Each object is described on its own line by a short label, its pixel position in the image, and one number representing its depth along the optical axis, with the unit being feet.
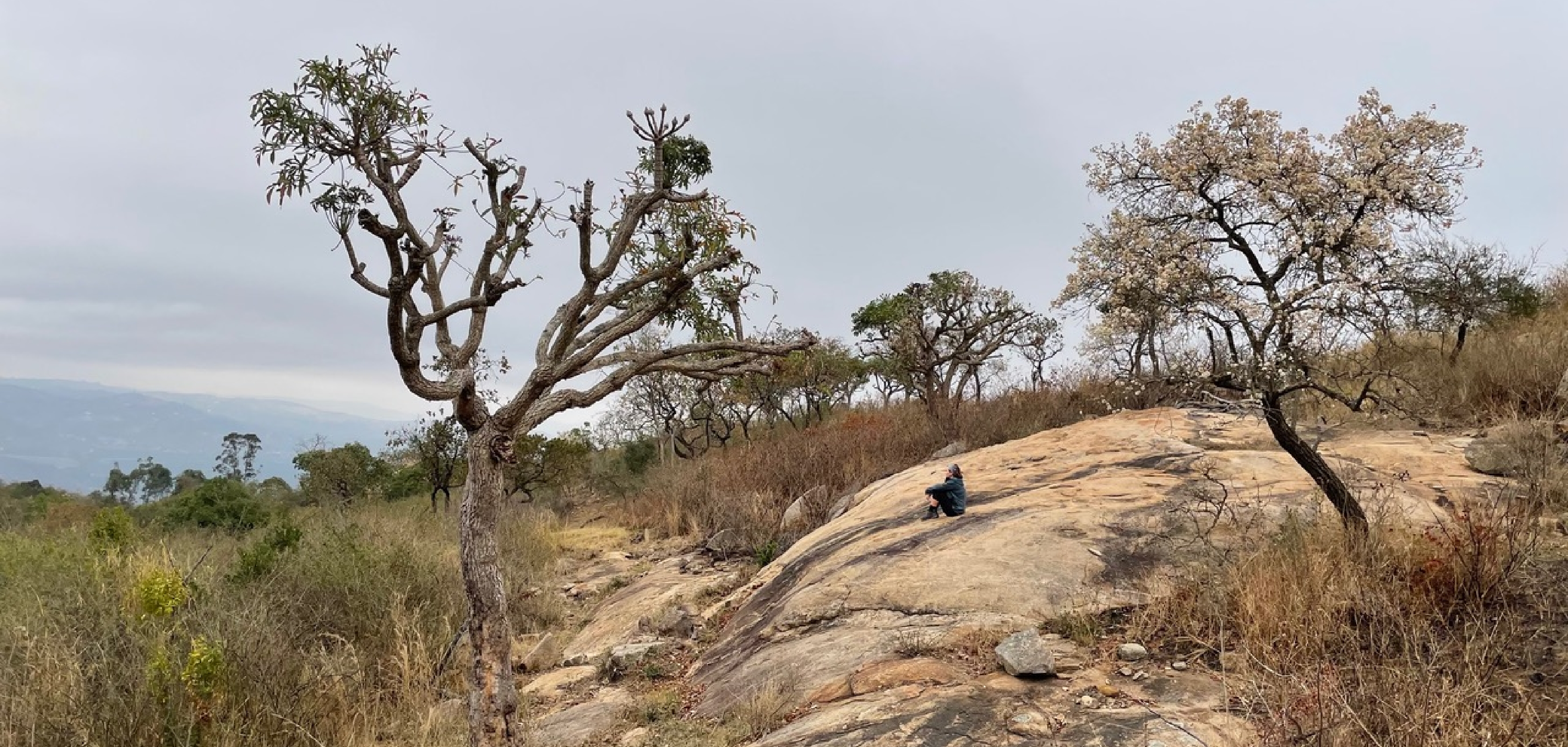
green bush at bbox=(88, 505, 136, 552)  27.32
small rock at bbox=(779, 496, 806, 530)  36.81
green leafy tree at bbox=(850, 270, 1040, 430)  59.77
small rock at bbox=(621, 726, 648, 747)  15.75
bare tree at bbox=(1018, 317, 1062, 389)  75.87
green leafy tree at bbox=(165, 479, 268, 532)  53.36
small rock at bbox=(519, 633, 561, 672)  25.36
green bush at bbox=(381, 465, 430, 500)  77.00
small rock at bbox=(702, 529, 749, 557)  37.32
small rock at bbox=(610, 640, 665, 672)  22.04
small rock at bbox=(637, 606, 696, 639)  24.77
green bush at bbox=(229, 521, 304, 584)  24.84
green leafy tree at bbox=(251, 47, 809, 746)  14.35
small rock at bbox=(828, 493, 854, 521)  34.40
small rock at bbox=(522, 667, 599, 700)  21.52
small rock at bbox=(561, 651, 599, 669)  24.43
